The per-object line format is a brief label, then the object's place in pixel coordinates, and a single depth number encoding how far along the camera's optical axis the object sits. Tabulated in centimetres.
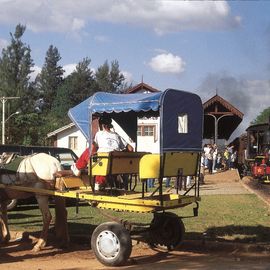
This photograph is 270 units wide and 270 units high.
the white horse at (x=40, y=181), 940
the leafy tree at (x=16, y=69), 8038
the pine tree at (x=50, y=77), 10162
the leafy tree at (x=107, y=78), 10288
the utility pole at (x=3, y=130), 5098
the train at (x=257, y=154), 2594
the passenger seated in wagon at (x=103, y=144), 887
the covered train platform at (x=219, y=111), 4062
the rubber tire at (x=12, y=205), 1374
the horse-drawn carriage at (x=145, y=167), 812
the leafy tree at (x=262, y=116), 12154
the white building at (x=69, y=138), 5353
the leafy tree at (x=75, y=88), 10044
